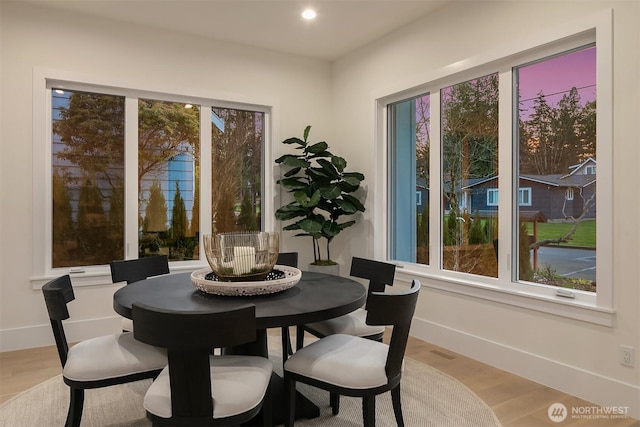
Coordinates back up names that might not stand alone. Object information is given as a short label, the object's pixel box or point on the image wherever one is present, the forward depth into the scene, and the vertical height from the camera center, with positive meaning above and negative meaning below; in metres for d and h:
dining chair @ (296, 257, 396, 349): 2.50 -0.65
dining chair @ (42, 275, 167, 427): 1.88 -0.68
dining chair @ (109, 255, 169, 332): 2.84 -0.39
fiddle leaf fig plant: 4.23 +0.21
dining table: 1.84 -0.42
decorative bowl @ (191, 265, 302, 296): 2.08 -0.36
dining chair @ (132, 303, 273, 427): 1.49 -0.56
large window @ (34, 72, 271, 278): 3.76 +0.39
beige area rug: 2.31 -1.13
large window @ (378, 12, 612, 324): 2.70 +0.30
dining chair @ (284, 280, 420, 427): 1.81 -0.68
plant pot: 4.44 -0.58
